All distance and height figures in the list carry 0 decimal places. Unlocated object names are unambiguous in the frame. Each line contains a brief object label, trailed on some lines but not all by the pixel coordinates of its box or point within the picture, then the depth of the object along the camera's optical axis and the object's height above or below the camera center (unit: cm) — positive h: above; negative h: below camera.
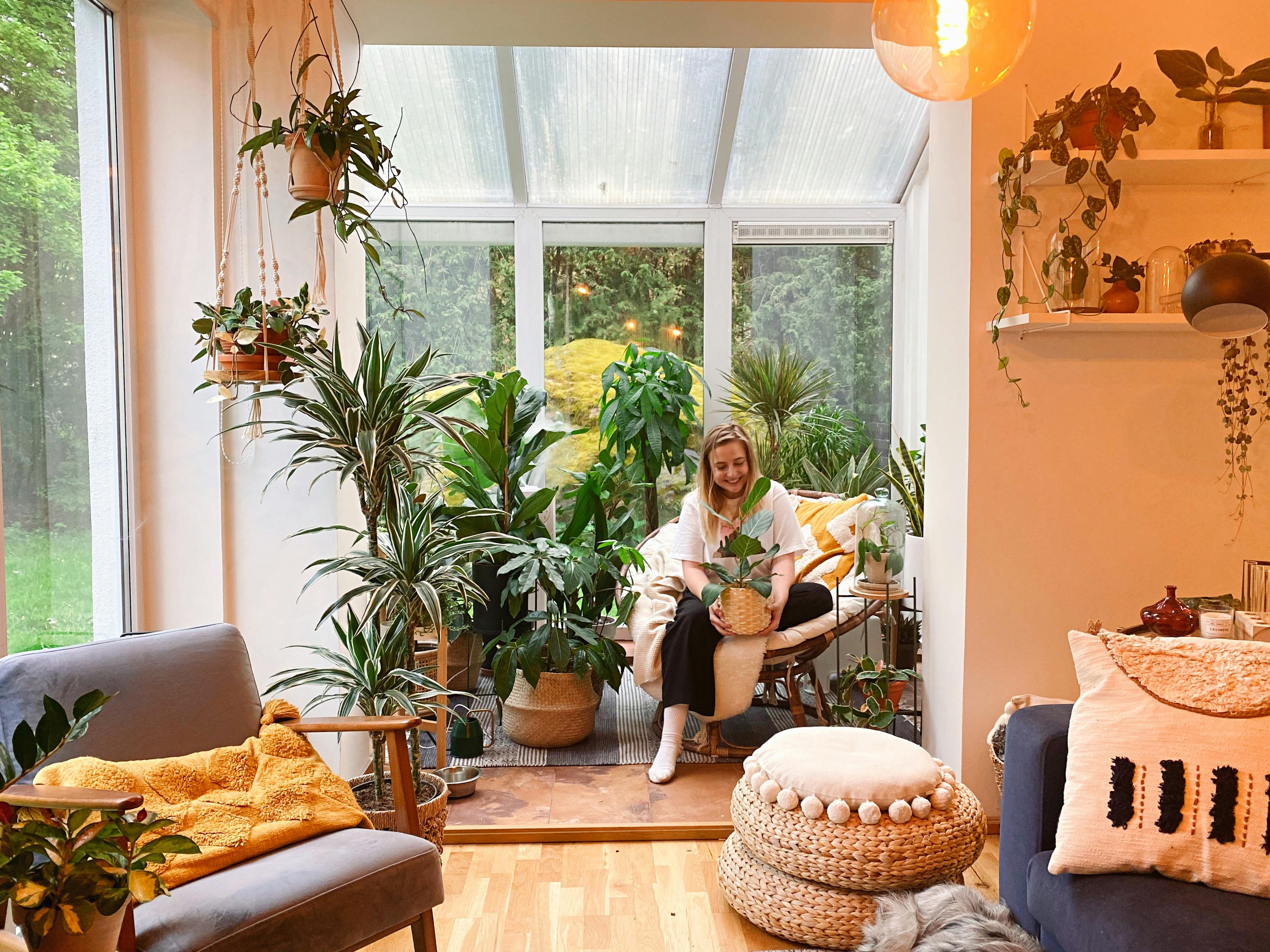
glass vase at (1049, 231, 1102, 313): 265 +43
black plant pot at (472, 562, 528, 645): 420 -70
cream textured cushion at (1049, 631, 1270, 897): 176 -62
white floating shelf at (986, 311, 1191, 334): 266 +32
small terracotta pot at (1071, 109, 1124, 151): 263 +84
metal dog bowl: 327 -115
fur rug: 197 -102
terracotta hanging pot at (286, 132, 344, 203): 250 +71
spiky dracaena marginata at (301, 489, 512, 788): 261 -34
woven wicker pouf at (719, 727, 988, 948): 227 -95
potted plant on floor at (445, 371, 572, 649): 395 -15
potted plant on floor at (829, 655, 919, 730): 318 -86
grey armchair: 168 -80
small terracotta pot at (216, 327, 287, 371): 253 +22
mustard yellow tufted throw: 185 -73
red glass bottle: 247 -46
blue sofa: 160 -81
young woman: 354 -50
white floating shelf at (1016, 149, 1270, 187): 263 +75
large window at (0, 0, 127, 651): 235 +29
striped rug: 365 -119
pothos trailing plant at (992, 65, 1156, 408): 259 +73
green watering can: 364 -111
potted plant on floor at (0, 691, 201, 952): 127 -56
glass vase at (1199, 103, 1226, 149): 268 +85
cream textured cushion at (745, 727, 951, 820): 233 -81
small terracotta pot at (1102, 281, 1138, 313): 270 +38
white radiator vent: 528 +113
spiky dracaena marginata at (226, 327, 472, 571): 254 +7
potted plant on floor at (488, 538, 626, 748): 361 -81
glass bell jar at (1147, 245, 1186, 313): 270 +44
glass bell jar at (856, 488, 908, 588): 363 -38
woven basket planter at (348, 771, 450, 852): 251 -99
